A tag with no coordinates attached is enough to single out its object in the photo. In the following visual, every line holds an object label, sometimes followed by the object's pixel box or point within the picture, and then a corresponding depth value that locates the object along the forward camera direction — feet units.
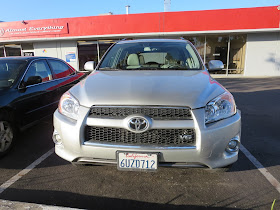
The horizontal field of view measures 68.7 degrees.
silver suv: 6.29
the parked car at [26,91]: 10.18
